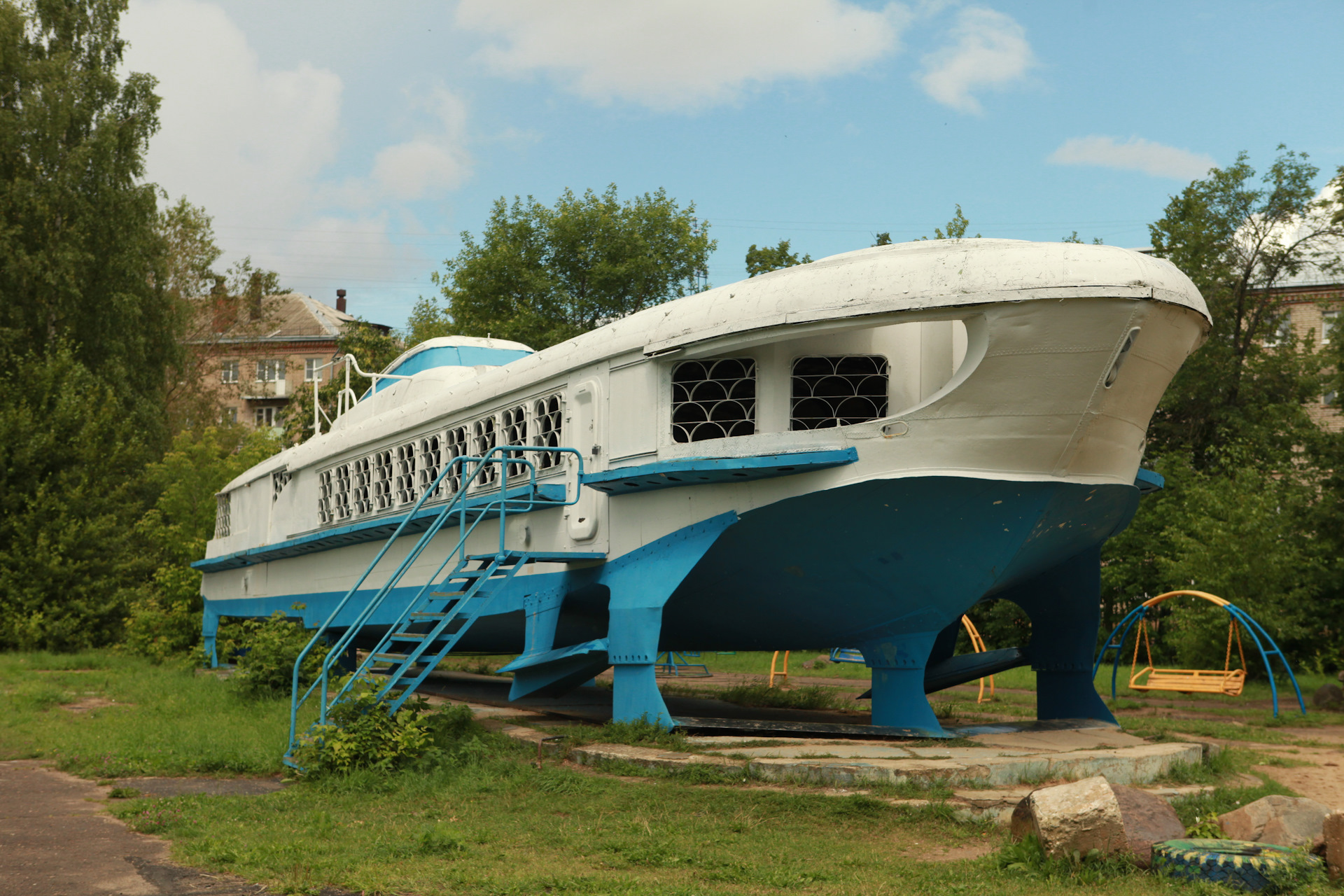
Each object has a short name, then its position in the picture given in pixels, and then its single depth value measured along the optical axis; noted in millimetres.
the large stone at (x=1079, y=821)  6469
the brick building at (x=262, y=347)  44000
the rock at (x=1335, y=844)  6250
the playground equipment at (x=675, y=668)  23062
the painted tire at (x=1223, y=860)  6172
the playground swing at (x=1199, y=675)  17188
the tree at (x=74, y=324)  25172
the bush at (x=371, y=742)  9539
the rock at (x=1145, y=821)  6648
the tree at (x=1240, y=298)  30000
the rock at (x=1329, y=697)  18156
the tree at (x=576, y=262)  36531
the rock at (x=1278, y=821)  6770
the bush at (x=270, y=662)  14594
